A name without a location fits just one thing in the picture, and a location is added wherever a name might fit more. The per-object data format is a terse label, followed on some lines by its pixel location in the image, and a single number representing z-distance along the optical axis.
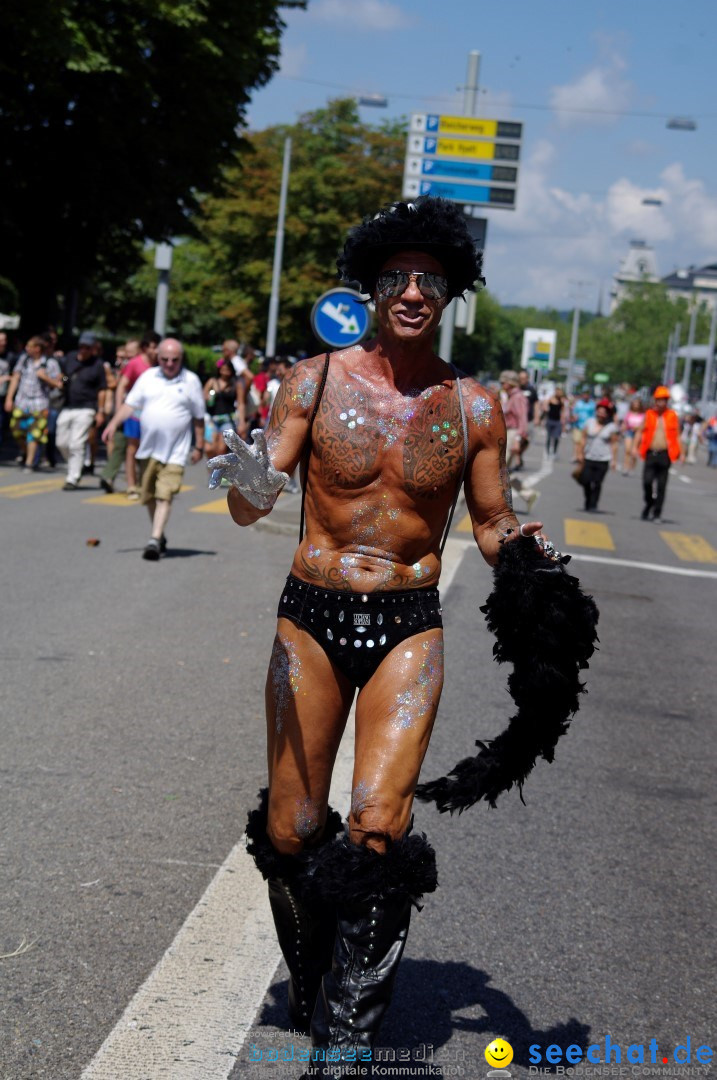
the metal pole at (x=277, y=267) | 48.09
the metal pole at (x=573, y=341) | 94.29
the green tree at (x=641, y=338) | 136.12
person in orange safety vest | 20.36
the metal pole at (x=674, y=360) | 115.88
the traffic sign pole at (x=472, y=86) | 21.03
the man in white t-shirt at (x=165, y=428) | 12.30
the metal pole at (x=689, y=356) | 96.62
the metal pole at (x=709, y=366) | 76.00
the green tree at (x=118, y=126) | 25.51
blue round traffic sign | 15.74
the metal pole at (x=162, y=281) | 26.47
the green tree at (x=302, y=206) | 64.06
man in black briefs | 3.35
